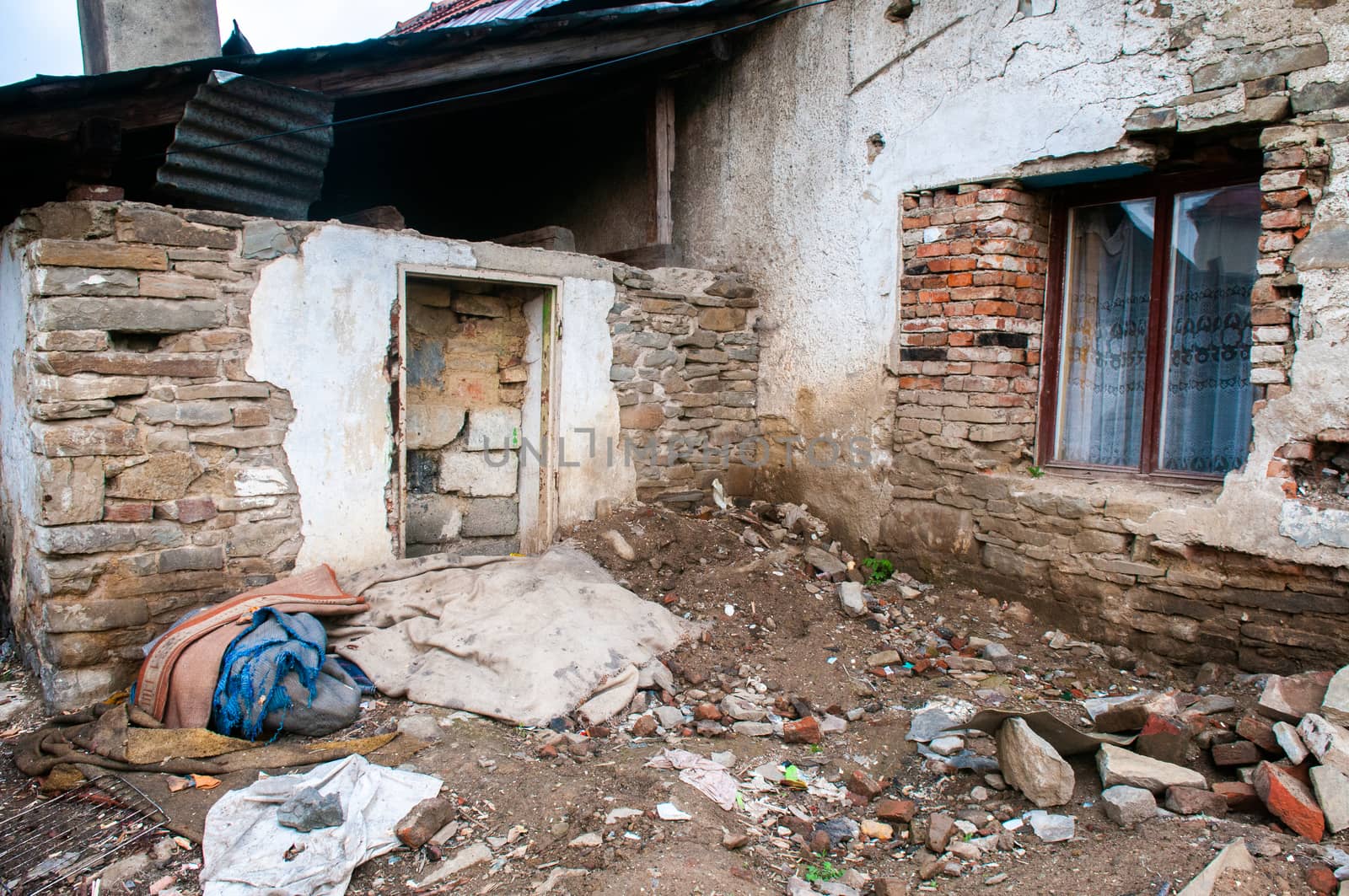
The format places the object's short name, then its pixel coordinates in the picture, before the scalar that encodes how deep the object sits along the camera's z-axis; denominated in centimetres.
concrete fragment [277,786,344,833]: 273
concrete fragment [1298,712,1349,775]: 269
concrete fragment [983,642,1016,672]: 410
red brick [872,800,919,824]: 288
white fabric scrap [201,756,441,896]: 252
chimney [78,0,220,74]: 652
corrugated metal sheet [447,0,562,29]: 645
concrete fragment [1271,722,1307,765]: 280
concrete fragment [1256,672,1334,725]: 305
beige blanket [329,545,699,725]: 373
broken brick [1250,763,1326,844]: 257
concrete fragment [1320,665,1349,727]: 294
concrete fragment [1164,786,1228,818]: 272
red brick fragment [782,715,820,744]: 346
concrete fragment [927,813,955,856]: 270
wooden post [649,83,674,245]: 585
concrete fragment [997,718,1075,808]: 287
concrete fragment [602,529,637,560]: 498
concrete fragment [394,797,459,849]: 272
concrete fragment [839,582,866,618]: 459
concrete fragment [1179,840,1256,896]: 228
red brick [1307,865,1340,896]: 230
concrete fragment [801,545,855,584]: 500
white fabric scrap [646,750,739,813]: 301
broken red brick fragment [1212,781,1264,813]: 275
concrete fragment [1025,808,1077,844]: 271
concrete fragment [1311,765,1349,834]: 256
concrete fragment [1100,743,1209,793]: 281
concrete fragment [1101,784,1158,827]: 271
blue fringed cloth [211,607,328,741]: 341
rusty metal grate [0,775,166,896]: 268
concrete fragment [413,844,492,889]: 258
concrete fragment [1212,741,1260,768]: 293
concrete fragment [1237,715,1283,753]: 295
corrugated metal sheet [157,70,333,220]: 397
